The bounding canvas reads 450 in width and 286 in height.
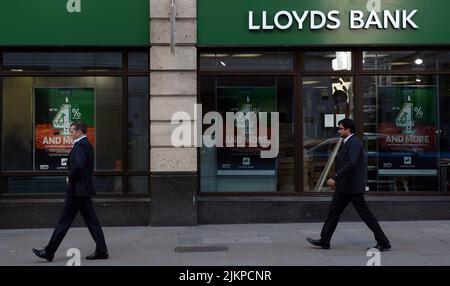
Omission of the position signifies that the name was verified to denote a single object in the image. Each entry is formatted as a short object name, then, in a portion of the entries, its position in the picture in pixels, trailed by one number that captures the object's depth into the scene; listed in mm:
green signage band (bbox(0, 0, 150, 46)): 11938
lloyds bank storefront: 12031
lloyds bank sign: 12141
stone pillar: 12008
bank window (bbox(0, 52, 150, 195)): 12406
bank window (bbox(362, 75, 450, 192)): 12758
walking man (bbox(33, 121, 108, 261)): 9039
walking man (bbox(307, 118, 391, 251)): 9570
